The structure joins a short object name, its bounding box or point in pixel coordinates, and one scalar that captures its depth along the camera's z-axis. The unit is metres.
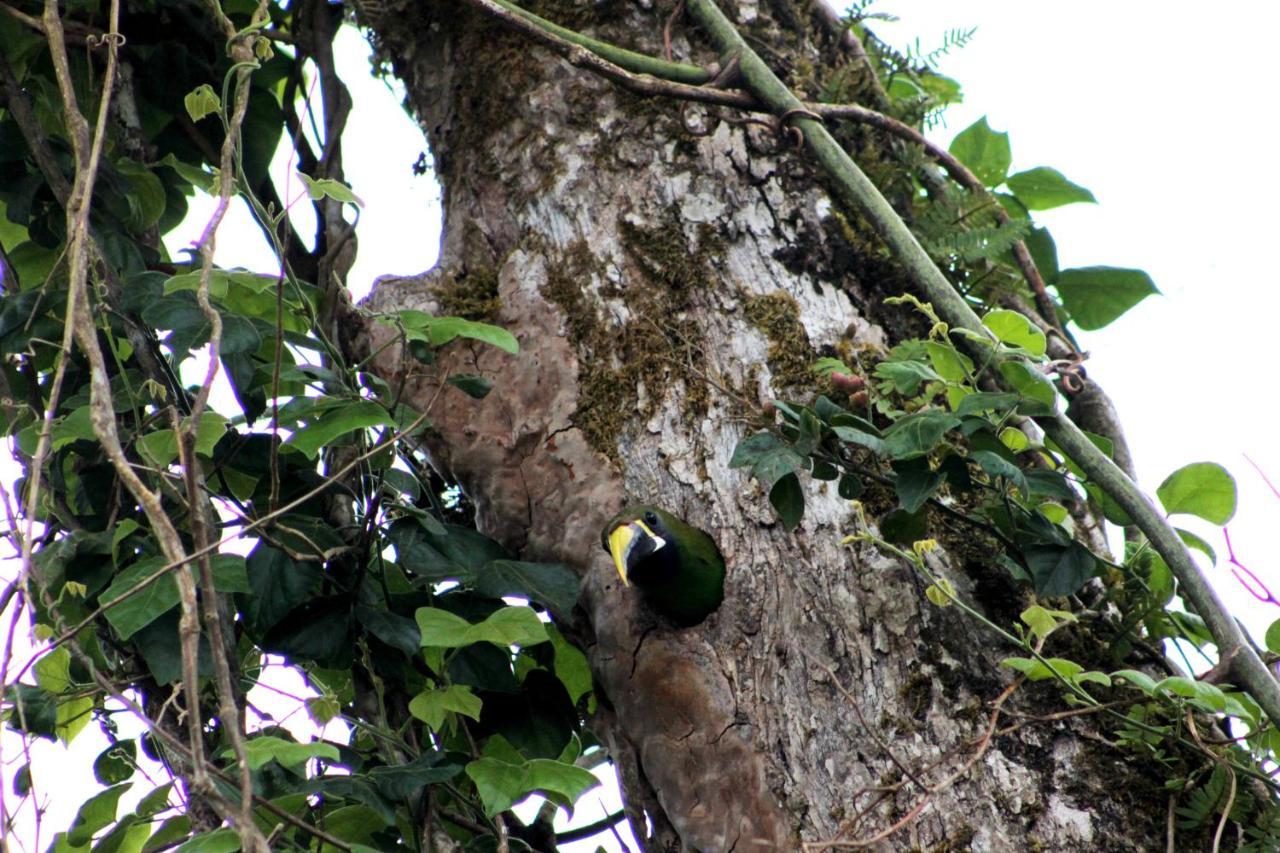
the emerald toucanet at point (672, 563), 13.27
